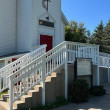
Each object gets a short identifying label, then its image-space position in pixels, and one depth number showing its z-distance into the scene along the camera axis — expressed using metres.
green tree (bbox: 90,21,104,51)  35.53
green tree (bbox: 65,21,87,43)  22.10
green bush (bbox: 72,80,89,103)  7.07
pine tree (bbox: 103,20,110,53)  34.87
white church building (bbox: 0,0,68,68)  11.48
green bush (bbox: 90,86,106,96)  8.13
